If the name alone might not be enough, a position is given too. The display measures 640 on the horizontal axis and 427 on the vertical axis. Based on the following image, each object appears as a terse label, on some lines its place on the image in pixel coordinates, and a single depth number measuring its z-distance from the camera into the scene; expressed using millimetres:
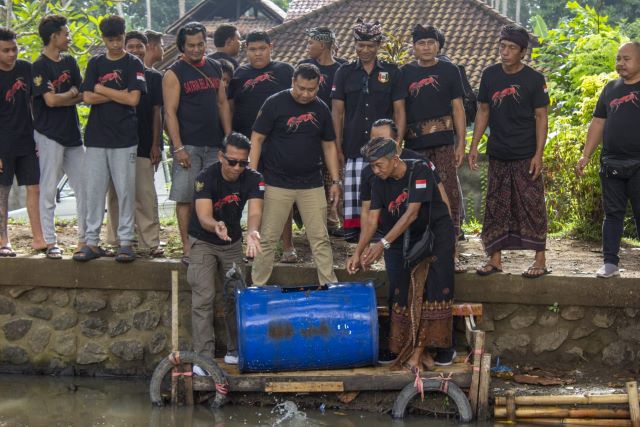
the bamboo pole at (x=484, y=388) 7637
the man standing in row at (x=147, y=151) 9367
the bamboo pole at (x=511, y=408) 7629
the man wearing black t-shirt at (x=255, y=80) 9352
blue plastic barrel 7910
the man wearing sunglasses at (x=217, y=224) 7984
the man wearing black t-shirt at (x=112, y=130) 8891
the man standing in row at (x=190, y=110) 8875
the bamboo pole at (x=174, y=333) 7973
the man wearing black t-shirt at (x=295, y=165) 8484
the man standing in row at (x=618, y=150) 8172
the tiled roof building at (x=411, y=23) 24938
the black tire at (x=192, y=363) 7906
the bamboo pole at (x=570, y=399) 7469
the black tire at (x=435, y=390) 7621
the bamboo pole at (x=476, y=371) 7664
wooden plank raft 7797
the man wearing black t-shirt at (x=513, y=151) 8391
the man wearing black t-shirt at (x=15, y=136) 9180
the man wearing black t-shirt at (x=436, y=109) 8781
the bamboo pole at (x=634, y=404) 7352
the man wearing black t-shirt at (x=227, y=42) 9992
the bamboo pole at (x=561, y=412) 7500
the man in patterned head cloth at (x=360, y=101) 8859
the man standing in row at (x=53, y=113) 9031
